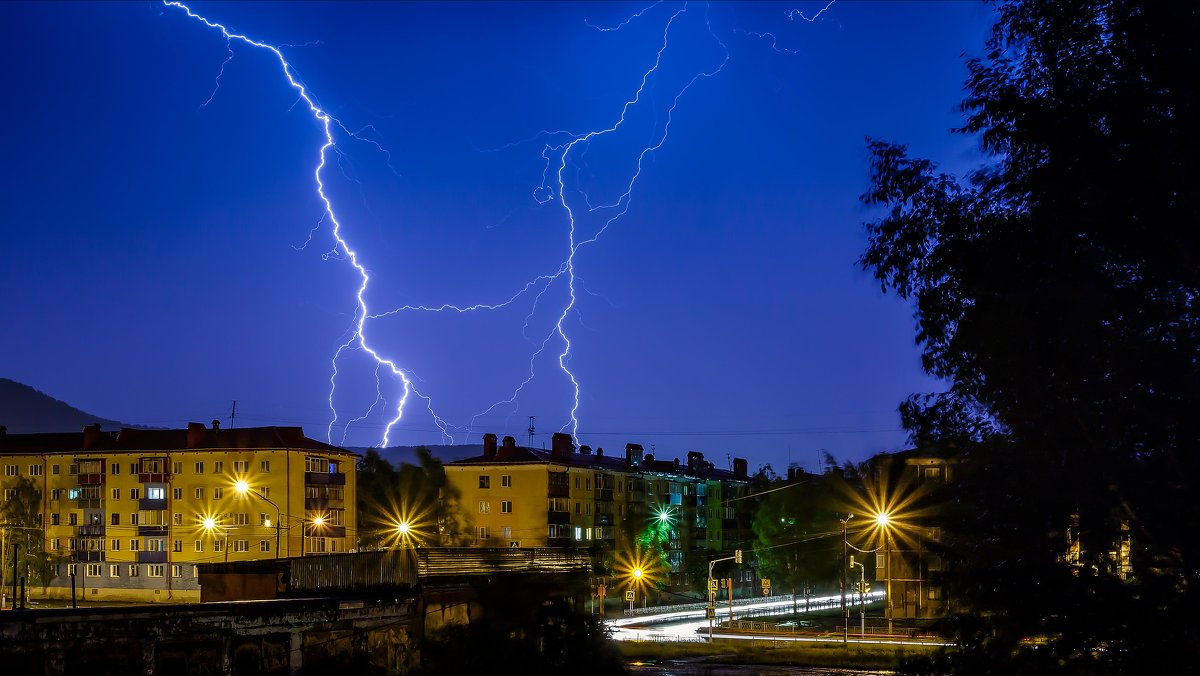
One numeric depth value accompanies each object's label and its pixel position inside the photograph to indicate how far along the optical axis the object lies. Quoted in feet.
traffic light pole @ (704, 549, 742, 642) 198.12
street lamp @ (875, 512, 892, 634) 185.01
